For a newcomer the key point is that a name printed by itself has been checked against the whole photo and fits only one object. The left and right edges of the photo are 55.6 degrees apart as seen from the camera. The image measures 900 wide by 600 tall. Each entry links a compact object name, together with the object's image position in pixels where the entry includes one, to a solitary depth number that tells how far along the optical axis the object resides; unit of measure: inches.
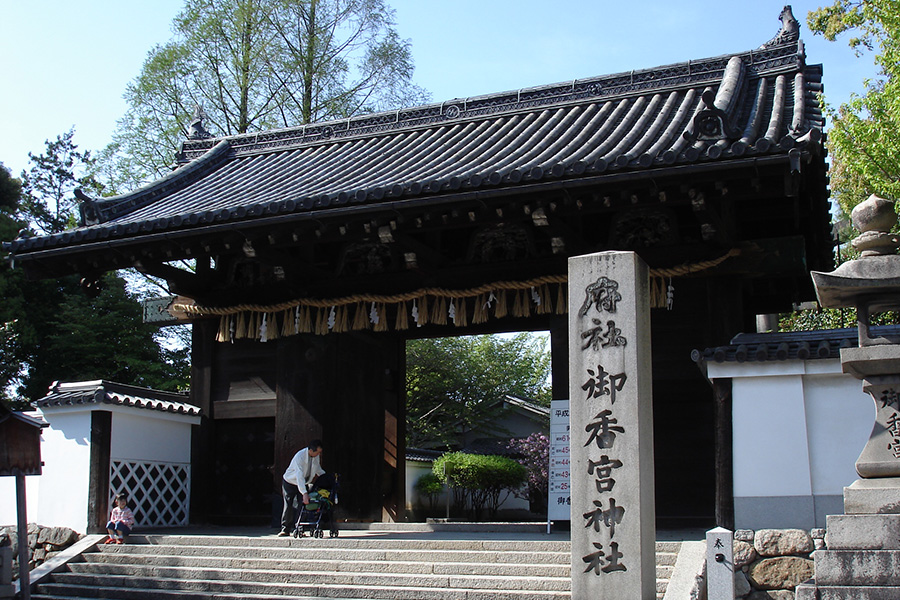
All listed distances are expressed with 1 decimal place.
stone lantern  235.9
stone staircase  294.4
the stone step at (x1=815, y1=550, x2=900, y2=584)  232.8
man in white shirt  378.9
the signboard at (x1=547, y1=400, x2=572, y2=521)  369.1
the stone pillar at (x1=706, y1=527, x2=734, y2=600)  233.0
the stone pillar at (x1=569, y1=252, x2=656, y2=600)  233.8
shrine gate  346.9
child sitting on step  387.9
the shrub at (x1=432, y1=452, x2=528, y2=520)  831.7
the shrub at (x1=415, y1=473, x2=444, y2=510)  871.7
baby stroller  374.9
